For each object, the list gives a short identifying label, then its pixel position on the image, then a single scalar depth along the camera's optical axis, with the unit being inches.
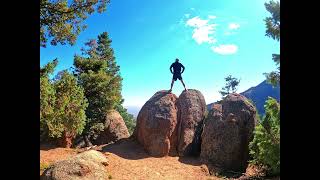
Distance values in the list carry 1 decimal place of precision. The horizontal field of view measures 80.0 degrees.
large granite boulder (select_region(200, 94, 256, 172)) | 503.1
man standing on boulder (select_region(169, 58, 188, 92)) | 531.5
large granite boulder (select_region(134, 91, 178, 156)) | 520.3
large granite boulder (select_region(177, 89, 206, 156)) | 533.6
